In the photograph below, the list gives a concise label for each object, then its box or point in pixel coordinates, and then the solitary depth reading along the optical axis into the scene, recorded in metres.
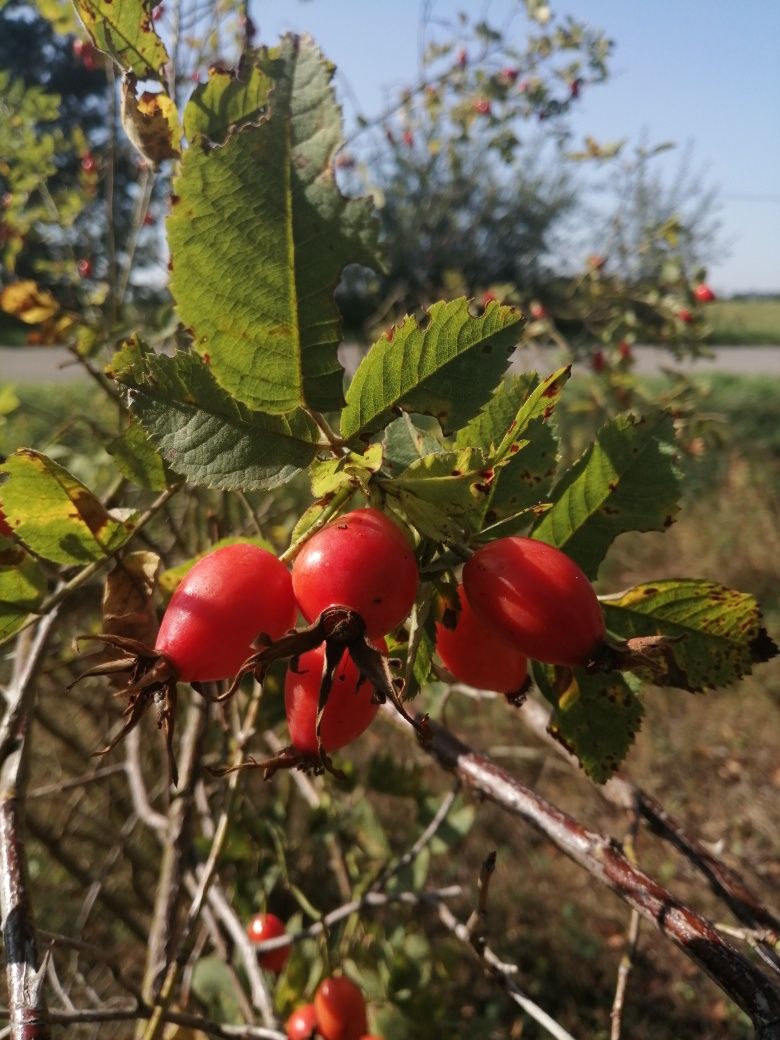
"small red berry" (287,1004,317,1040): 0.24
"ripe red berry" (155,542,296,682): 0.09
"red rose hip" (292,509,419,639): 0.09
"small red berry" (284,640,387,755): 0.10
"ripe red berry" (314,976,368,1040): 0.24
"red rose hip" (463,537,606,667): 0.10
